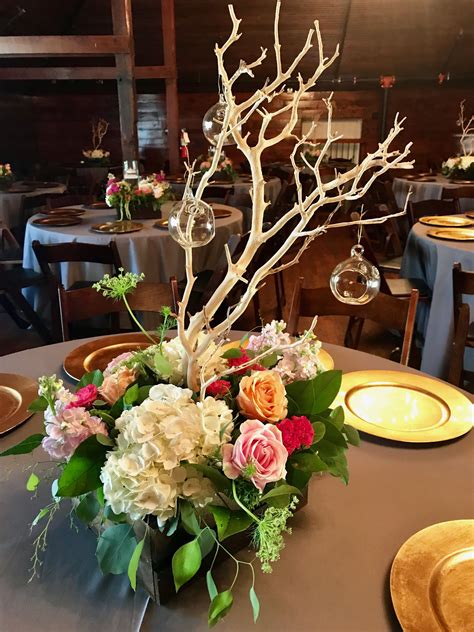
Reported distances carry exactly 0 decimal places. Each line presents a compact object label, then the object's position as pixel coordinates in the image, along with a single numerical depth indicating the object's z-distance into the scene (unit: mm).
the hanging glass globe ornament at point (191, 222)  779
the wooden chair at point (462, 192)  4712
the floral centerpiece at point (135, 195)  3396
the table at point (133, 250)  3104
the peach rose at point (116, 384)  797
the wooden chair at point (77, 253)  2638
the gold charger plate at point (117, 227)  3172
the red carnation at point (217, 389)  801
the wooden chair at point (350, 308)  1685
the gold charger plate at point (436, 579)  683
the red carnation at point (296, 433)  718
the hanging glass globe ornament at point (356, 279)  1132
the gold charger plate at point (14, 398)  1135
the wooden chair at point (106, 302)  1788
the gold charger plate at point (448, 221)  3393
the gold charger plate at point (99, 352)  1370
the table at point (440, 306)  2727
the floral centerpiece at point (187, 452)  655
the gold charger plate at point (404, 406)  1087
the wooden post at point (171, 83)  6308
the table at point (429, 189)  5137
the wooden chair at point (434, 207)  4023
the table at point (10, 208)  5168
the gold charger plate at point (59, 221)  3467
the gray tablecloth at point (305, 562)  695
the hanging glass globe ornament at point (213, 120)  1587
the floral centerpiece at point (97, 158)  7691
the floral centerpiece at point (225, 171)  5891
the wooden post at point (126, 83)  4551
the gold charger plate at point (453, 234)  3001
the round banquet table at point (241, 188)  4820
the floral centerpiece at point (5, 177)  5526
